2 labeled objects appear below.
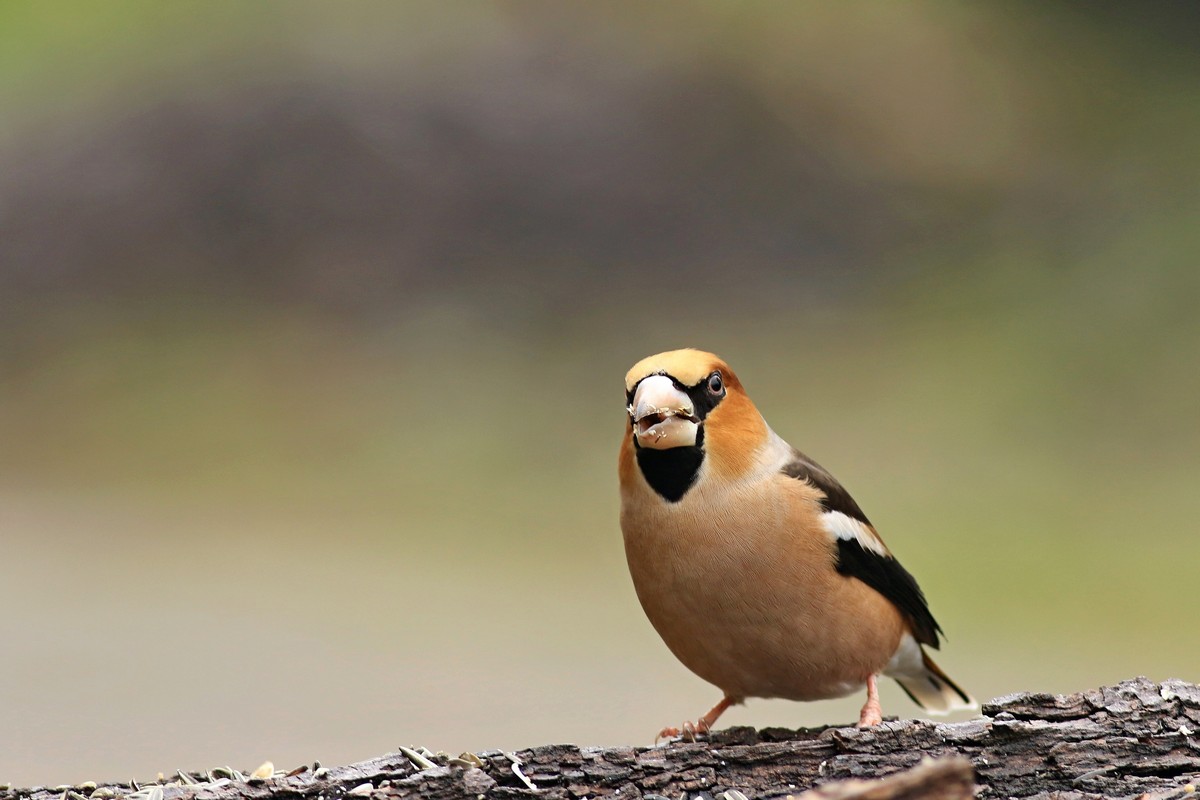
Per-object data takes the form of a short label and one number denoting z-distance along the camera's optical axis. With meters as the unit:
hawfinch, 4.93
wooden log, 4.90
